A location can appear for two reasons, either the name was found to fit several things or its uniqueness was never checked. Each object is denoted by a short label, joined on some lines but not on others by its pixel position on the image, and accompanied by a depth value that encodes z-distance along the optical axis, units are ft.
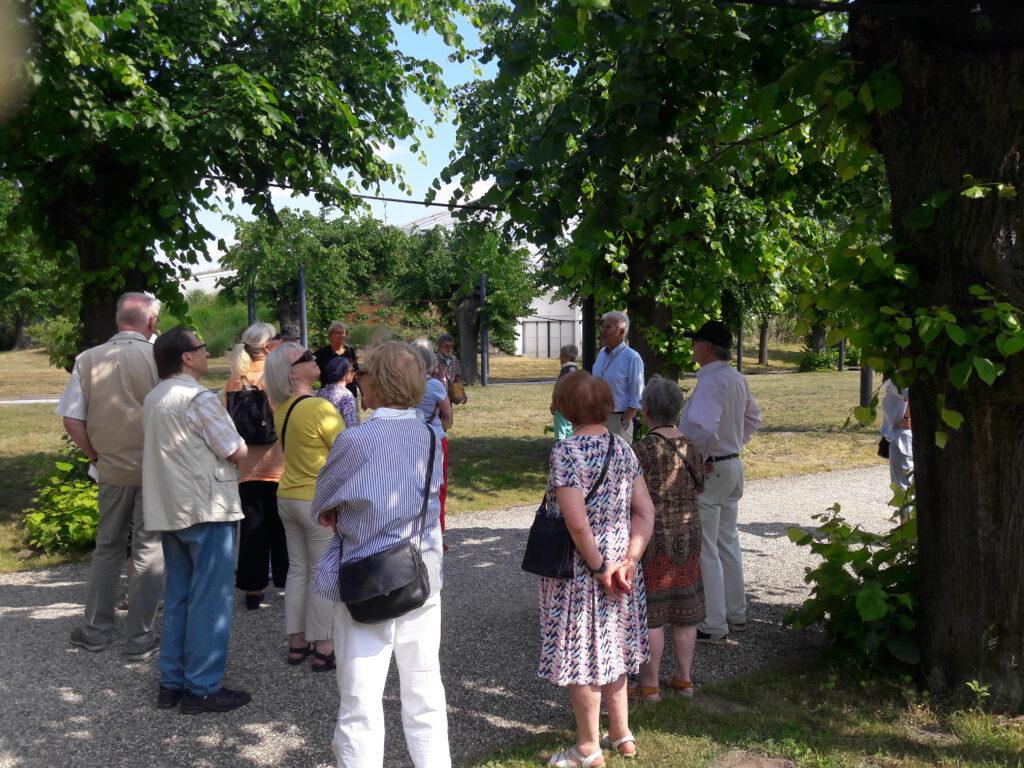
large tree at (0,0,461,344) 22.82
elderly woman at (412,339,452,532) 20.15
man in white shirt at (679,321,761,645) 16.51
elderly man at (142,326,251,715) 13.82
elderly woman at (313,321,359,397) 30.14
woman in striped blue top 10.26
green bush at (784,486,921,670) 14.05
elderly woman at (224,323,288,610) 18.02
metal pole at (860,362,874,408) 49.35
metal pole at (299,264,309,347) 66.49
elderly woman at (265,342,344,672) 15.53
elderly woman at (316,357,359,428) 18.61
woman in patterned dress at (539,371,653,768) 11.59
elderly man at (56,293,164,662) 16.33
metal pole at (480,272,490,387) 100.39
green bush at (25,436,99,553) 23.44
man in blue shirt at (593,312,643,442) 24.81
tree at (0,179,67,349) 26.89
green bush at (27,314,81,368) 27.71
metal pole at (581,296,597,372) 33.27
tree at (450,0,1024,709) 12.28
